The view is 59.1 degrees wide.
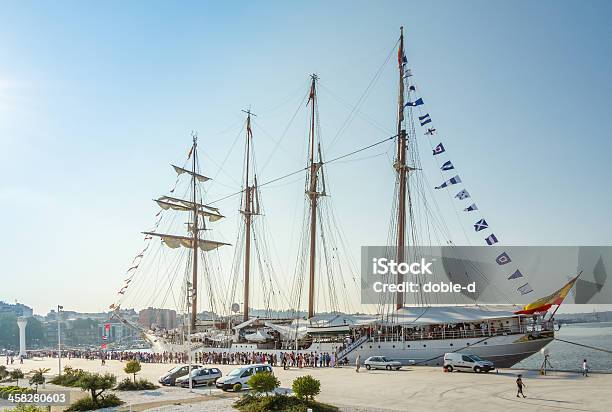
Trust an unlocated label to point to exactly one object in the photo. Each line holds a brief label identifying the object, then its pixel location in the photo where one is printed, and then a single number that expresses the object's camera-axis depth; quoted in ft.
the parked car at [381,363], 131.75
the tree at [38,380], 113.09
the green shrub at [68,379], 111.89
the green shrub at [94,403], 83.25
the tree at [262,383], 80.38
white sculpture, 282.93
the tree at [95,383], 86.43
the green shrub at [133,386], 105.19
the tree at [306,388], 74.84
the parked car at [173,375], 111.75
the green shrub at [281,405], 72.69
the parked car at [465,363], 116.06
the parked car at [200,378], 107.76
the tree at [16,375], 141.59
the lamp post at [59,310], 141.69
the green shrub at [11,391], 93.22
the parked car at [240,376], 98.78
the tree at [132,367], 114.01
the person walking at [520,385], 81.20
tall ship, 134.92
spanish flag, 133.28
